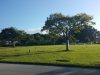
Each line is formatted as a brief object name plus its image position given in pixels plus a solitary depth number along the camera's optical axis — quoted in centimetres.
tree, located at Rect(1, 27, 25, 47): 3498
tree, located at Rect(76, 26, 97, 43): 4645
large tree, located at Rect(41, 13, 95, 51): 1745
